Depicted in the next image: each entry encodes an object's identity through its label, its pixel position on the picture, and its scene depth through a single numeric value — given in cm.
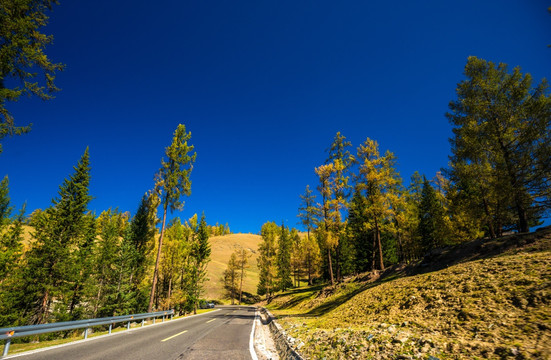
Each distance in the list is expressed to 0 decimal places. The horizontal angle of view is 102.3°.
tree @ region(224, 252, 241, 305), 5150
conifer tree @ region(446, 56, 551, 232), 1246
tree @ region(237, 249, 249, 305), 5158
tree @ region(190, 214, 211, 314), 3272
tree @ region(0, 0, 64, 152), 959
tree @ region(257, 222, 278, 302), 4179
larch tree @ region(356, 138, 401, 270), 2124
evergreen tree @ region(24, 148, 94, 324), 2066
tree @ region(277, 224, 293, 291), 4883
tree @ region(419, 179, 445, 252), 3381
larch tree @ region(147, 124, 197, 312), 2102
